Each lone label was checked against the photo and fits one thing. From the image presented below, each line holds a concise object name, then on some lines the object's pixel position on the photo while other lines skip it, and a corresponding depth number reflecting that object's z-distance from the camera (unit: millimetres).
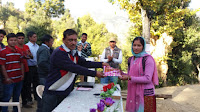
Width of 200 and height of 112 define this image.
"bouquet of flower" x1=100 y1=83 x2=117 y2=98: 2174
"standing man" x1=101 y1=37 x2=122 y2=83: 5467
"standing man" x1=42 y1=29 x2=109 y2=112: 2223
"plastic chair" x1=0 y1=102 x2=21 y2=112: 2725
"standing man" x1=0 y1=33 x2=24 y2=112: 3562
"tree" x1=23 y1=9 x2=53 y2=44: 17375
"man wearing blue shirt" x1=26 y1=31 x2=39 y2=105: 5039
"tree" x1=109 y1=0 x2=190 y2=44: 7148
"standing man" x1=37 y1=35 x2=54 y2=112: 4228
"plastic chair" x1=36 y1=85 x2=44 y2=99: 2769
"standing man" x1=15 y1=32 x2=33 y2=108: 4436
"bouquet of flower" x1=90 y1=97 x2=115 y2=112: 1280
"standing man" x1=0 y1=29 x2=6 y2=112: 4713
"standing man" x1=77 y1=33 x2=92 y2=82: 6027
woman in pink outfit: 2492
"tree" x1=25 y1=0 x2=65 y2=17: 32469
